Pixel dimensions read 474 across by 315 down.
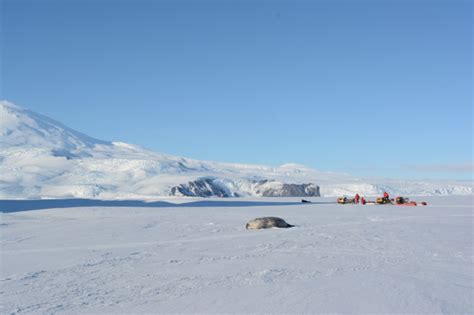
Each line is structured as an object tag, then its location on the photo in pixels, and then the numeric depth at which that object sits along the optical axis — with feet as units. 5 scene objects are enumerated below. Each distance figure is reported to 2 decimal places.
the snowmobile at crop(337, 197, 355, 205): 171.35
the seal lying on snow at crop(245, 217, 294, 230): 71.97
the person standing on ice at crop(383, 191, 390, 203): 164.14
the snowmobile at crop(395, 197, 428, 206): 155.63
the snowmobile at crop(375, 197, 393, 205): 162.67
